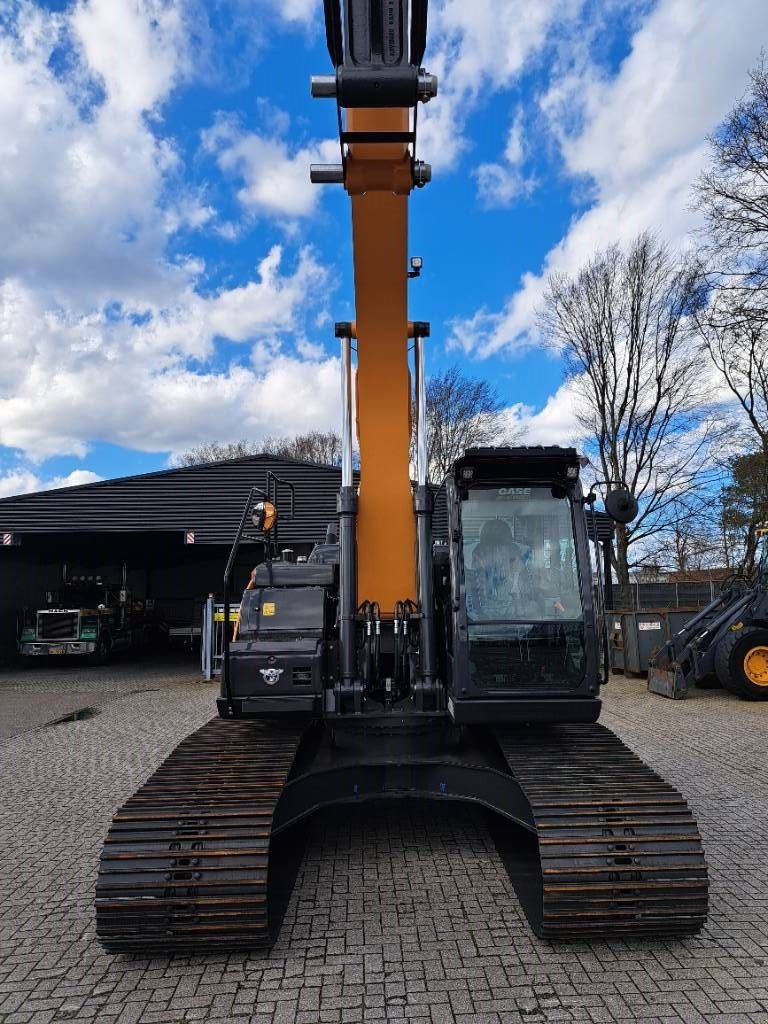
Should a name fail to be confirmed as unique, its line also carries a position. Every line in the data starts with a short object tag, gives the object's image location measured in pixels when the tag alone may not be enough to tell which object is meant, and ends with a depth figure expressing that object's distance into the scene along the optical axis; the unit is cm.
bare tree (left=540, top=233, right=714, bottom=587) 2633
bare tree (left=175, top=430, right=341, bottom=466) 4584
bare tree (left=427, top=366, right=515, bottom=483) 3519
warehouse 1695
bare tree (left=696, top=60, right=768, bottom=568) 1764
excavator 379
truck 1880
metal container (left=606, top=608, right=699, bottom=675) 1470
